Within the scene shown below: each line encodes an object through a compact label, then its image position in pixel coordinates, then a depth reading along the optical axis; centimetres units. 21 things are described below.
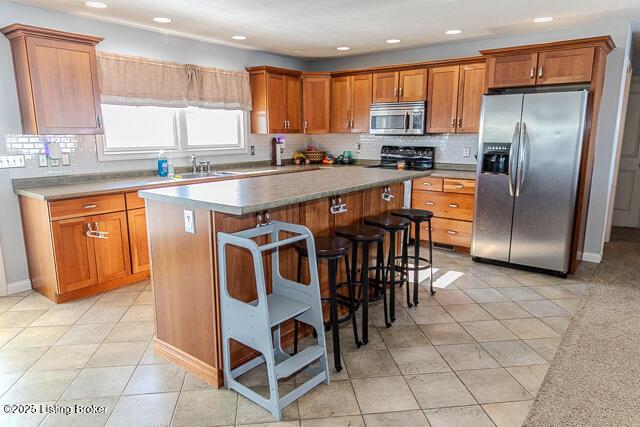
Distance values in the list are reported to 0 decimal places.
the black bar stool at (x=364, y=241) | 269
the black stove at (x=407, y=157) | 545
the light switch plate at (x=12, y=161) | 349
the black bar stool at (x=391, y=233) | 307
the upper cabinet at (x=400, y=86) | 515
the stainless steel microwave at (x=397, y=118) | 518
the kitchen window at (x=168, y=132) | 432
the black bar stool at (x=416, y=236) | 335
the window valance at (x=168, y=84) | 413
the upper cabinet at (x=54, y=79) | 332
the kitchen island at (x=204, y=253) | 223
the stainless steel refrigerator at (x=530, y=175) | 380
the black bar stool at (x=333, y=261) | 238
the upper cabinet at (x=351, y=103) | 564
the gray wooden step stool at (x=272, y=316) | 203
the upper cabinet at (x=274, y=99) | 546
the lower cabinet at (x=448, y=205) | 469
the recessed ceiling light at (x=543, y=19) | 395
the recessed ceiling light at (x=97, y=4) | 342
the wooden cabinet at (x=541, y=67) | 382
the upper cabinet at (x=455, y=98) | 479
